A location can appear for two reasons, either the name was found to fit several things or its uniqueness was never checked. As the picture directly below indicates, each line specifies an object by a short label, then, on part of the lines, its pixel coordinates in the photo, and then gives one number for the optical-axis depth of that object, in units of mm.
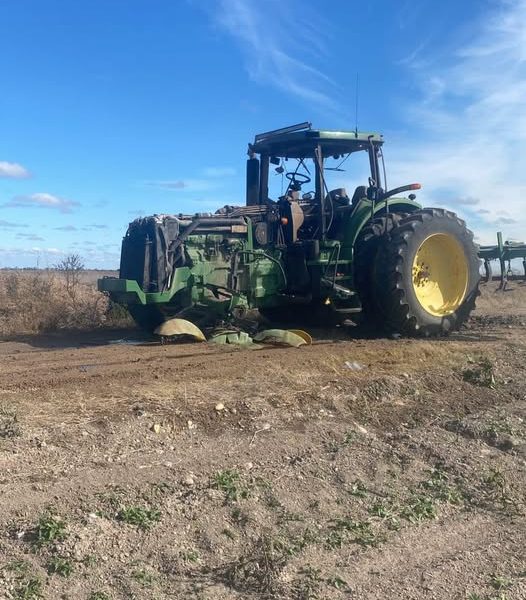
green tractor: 8883
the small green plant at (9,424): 4543
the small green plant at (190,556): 3488
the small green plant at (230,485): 4061
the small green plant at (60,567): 3271
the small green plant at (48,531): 3428
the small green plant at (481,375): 6809
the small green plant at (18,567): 3236
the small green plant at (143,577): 3273
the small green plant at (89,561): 3352
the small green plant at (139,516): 3691
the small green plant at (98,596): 3139
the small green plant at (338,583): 3354
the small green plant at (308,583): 3264
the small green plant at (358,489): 4305
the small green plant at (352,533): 3754
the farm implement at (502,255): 10969
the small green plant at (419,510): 4077
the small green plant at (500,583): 3443
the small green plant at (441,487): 4352
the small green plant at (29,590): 3086
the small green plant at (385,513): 3977
